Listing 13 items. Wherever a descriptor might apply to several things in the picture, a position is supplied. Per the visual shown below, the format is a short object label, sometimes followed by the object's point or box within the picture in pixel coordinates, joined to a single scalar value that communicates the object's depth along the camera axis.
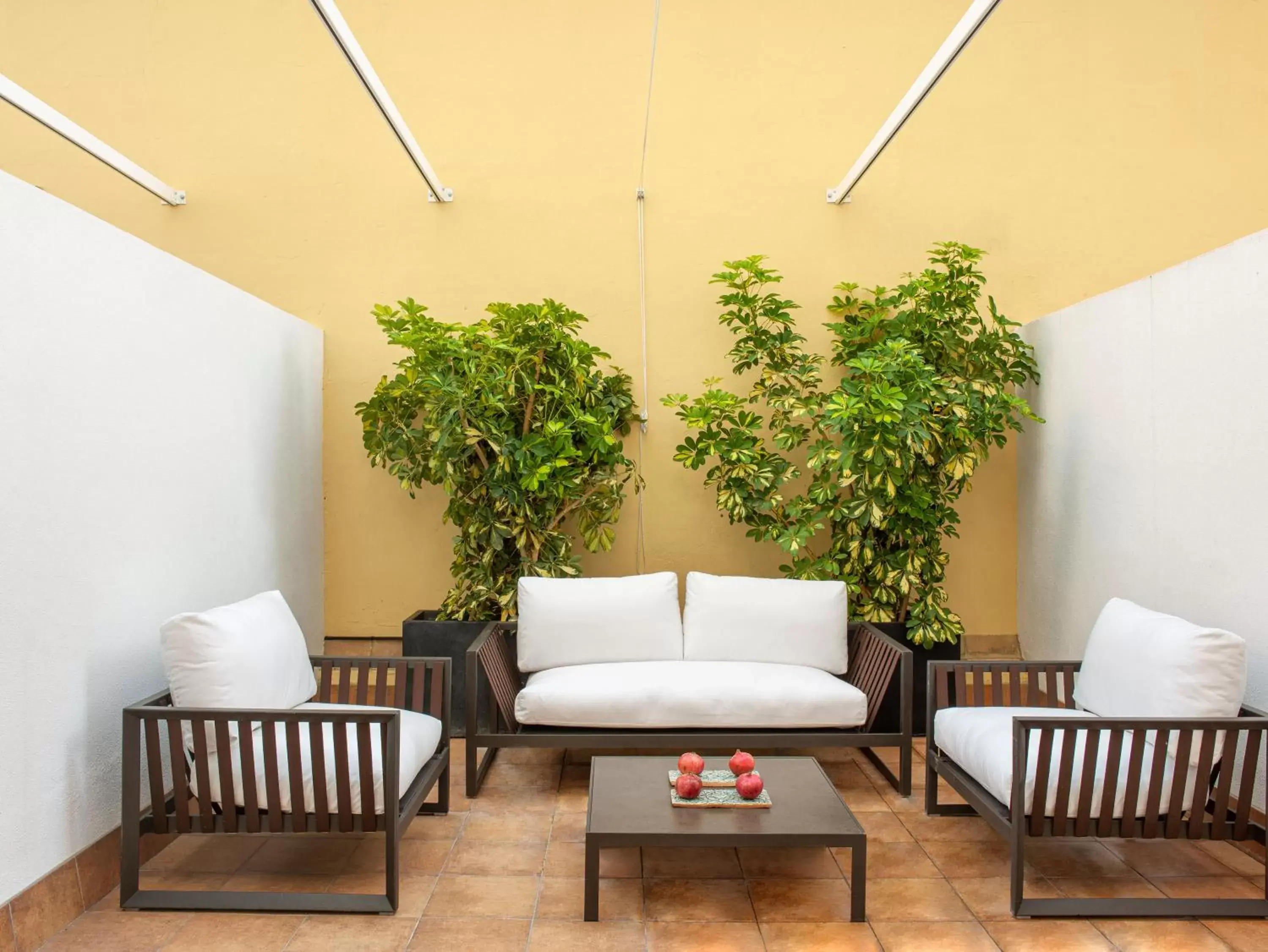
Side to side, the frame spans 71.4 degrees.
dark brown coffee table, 2.70
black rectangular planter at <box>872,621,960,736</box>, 4.43
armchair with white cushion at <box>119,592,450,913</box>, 2.79
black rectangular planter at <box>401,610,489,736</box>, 4.49
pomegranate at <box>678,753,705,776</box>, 3.04
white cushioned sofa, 3.71
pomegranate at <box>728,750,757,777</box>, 3.04
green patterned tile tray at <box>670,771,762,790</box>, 3.05
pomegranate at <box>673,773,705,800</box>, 2.91
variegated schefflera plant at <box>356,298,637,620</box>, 4.30
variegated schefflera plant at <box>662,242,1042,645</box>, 4.24
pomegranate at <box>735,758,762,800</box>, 2.90
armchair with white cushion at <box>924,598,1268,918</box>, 2.76
